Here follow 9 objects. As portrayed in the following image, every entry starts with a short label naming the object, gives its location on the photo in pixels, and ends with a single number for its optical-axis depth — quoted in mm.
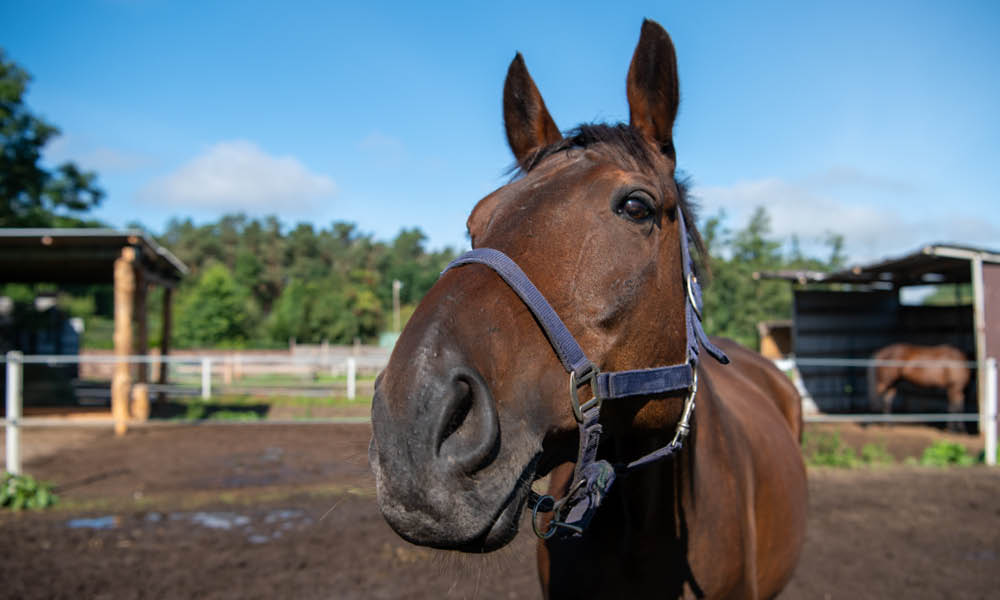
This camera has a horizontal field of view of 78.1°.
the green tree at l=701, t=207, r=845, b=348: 21297
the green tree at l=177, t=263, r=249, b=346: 41250
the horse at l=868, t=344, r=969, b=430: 12219
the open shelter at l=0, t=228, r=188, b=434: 11242
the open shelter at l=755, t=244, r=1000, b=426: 12719
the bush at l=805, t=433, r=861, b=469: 8789
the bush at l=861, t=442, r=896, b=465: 9031
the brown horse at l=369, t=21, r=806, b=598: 1063
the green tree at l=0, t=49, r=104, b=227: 29734
